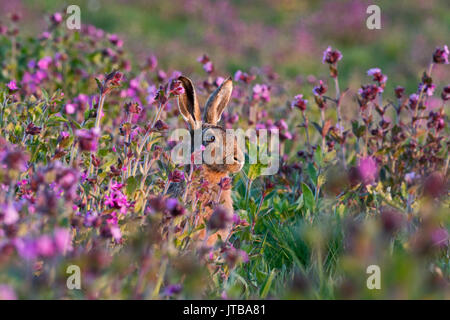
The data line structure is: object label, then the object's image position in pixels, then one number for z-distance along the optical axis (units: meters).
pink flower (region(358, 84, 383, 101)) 4.02
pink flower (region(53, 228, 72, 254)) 1.74
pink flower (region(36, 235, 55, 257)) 1.71
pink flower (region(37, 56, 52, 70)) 5.46
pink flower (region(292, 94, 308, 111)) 4.12
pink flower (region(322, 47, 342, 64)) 4.08
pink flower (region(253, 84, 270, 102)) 4.99
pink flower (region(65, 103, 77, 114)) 4.14
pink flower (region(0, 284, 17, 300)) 1.88
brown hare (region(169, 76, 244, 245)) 3.53
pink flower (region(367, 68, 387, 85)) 4.16
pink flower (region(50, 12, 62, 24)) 5.50
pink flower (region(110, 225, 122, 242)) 2.33
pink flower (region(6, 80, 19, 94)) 3.43
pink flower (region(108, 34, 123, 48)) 5.37
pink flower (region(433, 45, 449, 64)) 4.07
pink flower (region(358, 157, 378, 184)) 3.50
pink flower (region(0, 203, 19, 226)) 1.93
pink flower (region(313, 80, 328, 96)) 4.04
